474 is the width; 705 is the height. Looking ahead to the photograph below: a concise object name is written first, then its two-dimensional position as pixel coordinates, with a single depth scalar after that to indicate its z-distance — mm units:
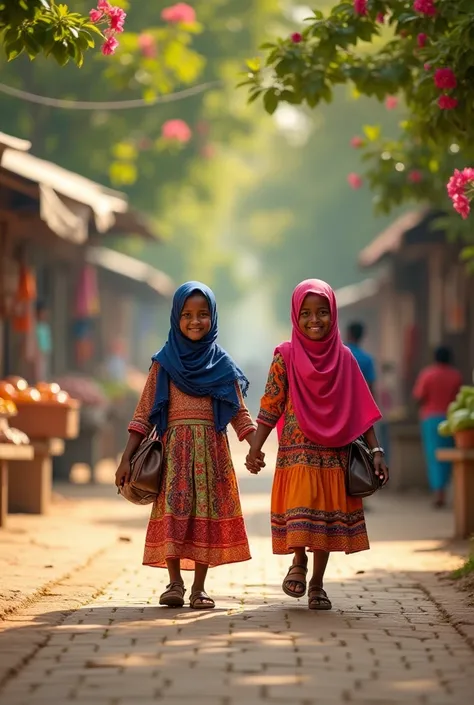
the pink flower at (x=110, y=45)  9039
